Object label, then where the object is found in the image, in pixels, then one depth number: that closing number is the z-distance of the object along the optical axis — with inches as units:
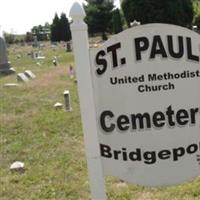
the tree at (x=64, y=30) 2691.7
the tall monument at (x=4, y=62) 771.6
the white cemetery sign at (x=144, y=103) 122.3
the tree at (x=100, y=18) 2112.5
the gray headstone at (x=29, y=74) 678.5
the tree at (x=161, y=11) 1400.1
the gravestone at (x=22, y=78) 640.4
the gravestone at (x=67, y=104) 385.7
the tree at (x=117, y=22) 1649.9
